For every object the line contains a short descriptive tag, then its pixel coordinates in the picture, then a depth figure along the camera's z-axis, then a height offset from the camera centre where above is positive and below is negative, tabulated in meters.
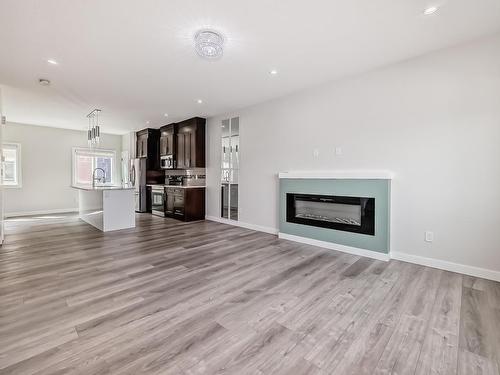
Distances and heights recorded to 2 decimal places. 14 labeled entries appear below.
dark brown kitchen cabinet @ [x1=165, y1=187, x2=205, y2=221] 6.09 -0.52
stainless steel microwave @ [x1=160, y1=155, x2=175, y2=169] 6.95 +0.62
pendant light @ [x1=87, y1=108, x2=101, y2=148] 5.61 +1.67
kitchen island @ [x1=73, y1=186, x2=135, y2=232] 4.98 -0.53
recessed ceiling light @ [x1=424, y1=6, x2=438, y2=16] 2.21 +1.58
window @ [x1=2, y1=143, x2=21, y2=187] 6.67 +0.52
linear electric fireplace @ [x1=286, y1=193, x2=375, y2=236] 3.48 -0.47
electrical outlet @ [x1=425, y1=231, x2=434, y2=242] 3.04 -0.68
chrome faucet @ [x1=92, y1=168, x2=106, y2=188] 7.54 +0.16
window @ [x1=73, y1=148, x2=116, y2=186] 7.93 +0.67
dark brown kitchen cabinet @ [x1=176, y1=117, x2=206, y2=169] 6.15 +1.02
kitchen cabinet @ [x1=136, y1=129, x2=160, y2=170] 7.55 +1.14
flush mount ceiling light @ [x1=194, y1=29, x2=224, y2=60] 2.55 +1.50
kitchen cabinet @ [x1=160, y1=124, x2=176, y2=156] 6.93 +1.27
